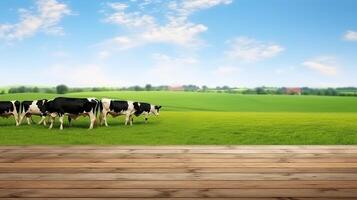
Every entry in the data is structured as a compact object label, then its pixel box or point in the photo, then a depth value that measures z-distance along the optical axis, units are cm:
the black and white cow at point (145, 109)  2309
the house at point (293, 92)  8518
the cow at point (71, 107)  1975
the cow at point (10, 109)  2194
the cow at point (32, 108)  2151
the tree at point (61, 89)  6931
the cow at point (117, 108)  2136
